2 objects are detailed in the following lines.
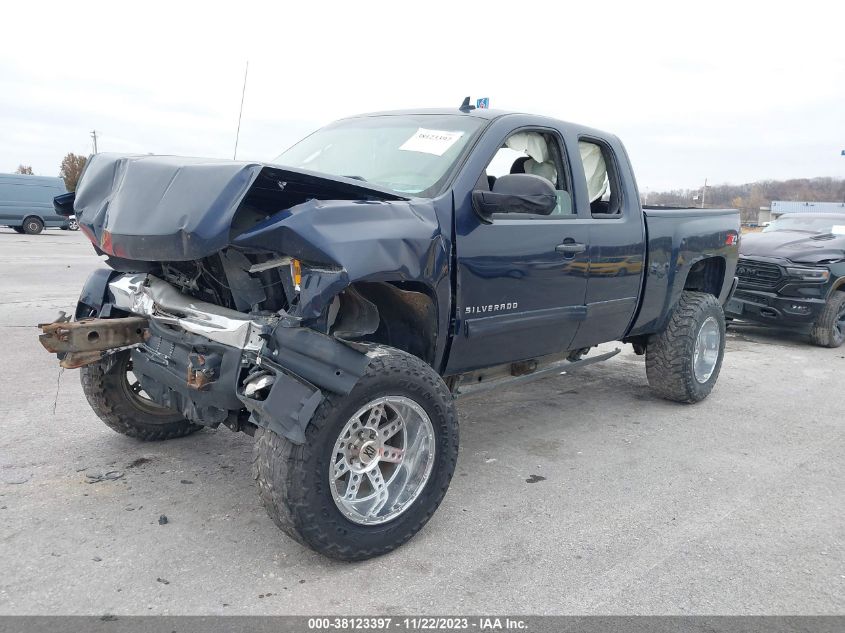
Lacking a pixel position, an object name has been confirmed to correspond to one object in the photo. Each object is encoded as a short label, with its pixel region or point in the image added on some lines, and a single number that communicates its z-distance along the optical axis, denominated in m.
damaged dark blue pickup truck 2.82
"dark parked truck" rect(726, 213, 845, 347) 8.52
